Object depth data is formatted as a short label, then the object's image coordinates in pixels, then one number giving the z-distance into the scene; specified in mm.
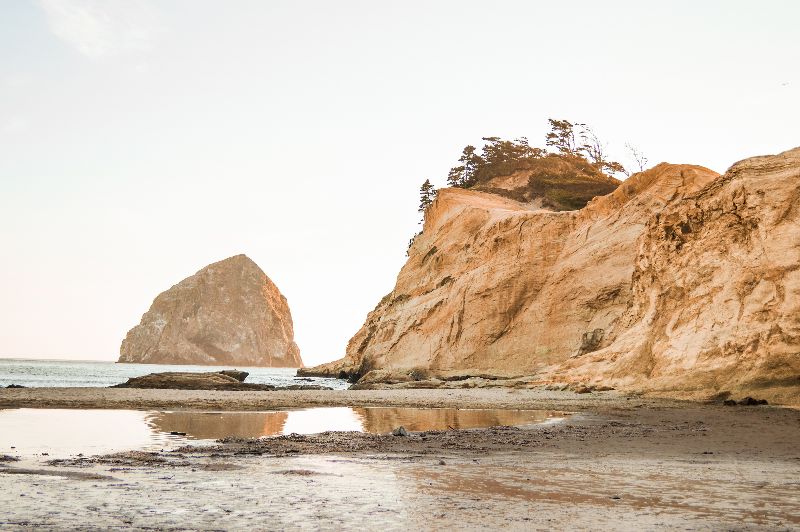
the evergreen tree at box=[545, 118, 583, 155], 85938
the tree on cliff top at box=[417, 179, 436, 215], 88806
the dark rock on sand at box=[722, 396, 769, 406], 19688
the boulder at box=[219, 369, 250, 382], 46066
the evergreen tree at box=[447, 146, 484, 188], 85125
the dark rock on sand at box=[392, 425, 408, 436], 12617
